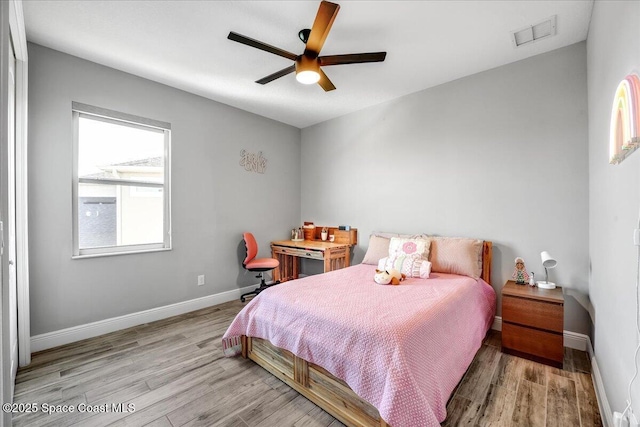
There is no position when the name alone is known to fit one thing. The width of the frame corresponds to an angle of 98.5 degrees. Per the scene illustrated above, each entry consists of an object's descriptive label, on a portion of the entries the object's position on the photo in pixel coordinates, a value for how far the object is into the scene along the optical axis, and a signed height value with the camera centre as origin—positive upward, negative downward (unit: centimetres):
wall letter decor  402 +73
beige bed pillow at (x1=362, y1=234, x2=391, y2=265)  332 -48
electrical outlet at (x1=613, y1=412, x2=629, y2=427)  113 -89
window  273 +29
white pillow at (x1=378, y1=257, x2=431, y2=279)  270 -56
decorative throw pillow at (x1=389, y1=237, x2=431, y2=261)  293 -41
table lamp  234 -46
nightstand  217 -93
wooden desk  372 -62
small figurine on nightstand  259 -60
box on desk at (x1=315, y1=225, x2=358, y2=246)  407 -37
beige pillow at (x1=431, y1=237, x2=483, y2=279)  275 -47
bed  142 -83
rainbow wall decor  109 +40
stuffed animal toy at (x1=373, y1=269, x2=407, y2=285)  246 -60
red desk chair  369 -71
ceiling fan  180 +119
